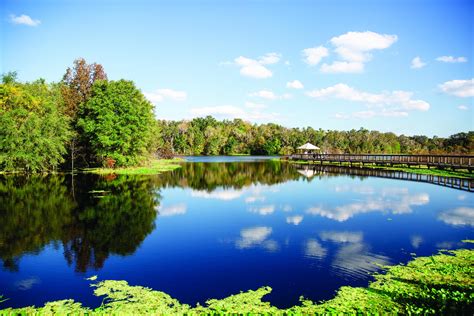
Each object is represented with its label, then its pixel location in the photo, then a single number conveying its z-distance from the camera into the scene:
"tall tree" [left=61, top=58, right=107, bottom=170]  49.87
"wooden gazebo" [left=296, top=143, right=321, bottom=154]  67.63
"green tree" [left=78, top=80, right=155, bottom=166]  41.53
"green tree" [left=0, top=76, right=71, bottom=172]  36.94
